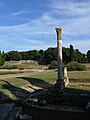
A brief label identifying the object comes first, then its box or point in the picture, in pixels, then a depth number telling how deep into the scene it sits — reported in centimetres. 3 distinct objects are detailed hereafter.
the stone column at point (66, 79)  1209
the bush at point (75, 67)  2110
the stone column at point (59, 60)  986
